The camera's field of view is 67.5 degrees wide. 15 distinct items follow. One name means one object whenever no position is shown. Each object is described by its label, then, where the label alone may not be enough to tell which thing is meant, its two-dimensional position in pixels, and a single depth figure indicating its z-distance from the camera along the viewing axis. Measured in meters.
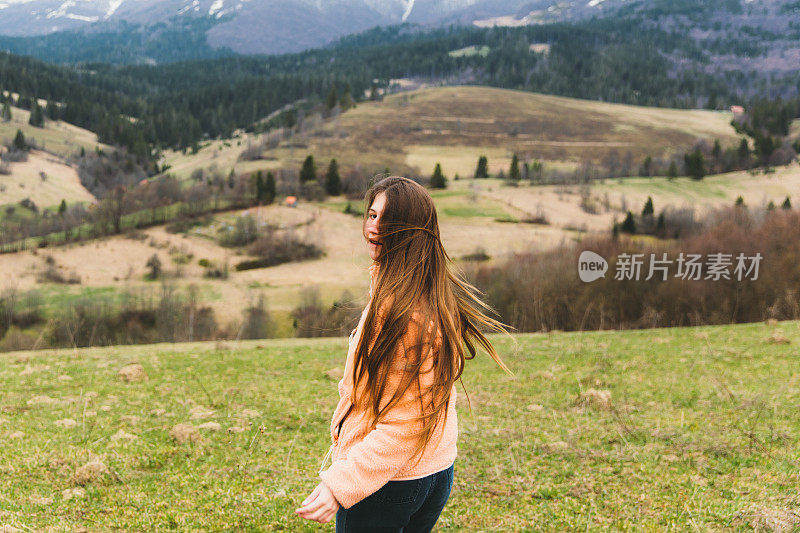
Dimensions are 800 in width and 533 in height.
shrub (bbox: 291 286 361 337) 40.50
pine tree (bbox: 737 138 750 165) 107.00
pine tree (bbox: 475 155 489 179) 101.94
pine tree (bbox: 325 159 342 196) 88.62
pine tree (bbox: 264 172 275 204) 84.50
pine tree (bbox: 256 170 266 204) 85.44
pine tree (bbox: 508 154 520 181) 97.75
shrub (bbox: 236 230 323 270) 67.50
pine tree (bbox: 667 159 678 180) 95.71
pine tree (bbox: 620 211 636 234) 68.56
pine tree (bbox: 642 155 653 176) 103.00
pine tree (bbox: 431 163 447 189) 90.34
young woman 2.71
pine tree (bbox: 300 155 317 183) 92.19
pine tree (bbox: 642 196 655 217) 71.83
